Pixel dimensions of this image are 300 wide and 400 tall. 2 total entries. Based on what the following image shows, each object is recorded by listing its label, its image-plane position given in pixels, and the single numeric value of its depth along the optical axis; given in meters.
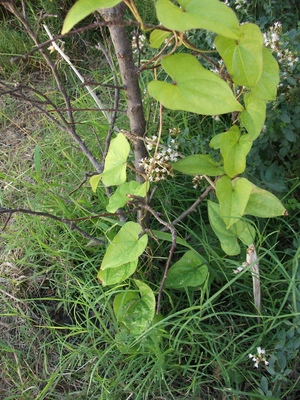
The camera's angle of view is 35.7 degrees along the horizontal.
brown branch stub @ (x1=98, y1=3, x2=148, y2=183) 0.90
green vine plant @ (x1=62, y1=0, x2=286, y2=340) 0.65
